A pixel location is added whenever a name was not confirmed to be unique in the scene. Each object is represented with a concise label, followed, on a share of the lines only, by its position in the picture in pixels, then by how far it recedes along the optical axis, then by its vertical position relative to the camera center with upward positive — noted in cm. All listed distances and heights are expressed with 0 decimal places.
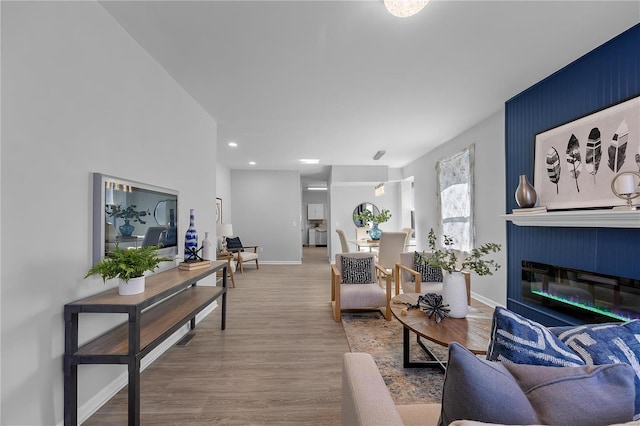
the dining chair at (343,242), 575 -54
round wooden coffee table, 182 -82
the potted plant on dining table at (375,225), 620 -21
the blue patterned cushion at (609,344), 81 -39
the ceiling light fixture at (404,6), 165 +126
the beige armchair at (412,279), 337 -83
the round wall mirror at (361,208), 824 +24
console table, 152 -77
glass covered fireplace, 221 -71
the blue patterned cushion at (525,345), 81 -39
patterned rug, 200 -128
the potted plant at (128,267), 165 -31
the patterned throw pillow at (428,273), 376 -78
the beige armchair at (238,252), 634 -85
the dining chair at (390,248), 475 -55
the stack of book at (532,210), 281 +6
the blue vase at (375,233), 621 -38
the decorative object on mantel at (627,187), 199 +21
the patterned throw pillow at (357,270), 372 -72
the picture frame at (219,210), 666 +16
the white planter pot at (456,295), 219 -63
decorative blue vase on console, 277 -24
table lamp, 607 -33
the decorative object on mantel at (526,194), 292 +23
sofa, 66 -43
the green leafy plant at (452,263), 212 -38
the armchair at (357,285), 338 -90
